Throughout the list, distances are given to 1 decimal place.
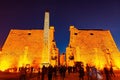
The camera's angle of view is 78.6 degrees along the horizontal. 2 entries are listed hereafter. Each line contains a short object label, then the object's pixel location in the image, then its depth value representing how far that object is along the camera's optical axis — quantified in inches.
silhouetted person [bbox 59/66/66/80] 259.6
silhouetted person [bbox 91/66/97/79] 237.2
